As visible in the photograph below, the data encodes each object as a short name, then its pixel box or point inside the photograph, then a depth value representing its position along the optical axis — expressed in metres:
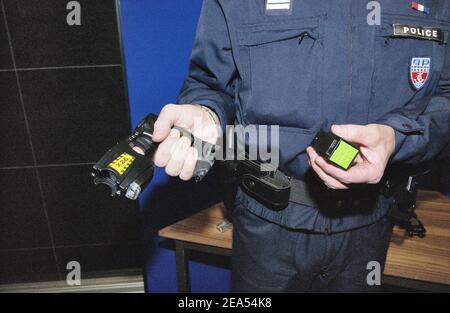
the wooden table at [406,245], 1.07
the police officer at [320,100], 0.81
